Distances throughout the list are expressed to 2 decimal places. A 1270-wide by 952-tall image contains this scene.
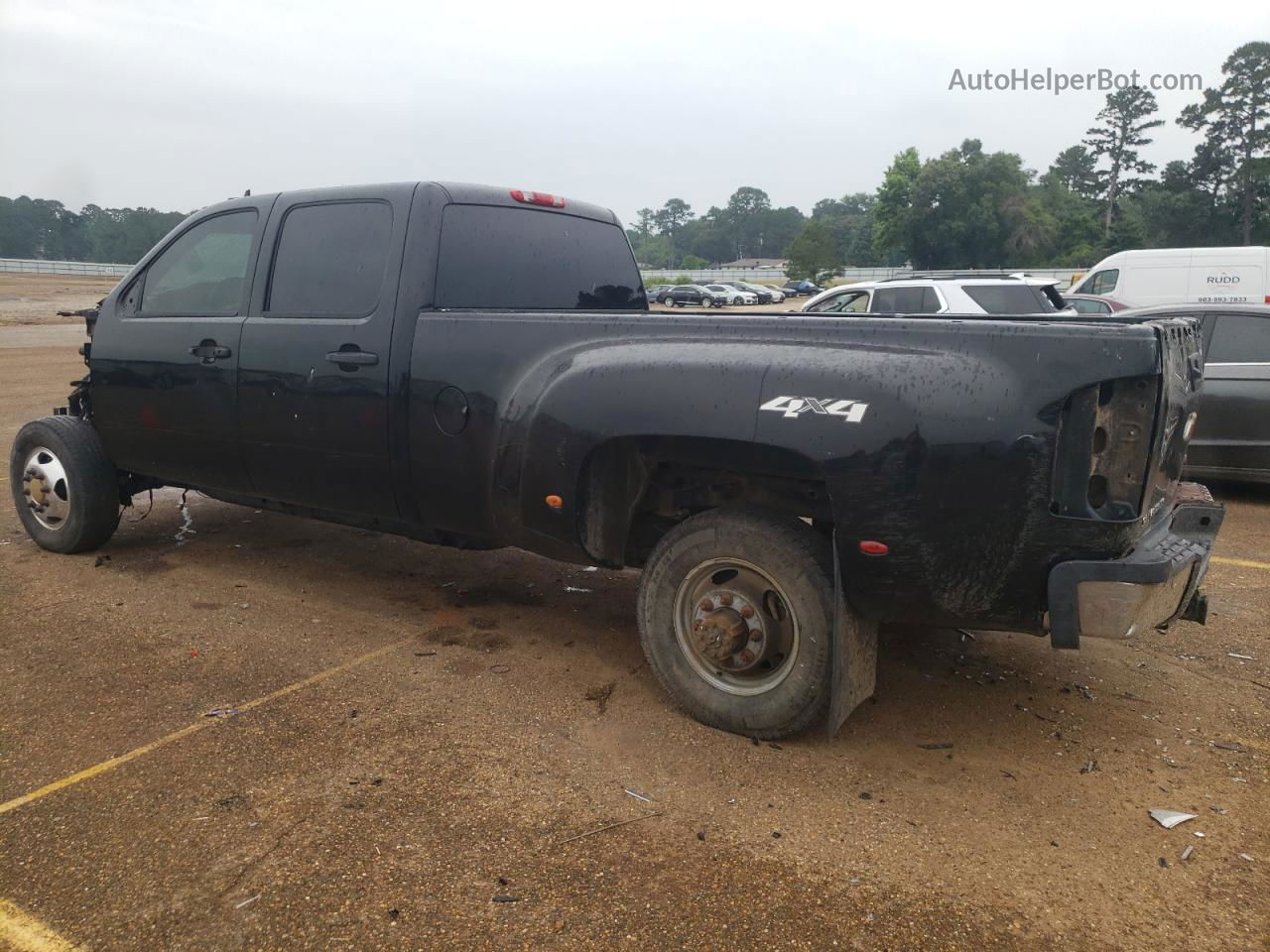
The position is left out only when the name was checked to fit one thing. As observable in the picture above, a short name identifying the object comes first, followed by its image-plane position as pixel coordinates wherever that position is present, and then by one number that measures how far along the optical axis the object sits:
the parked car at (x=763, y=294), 53.31
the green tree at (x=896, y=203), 79.88
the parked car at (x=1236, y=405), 7.06
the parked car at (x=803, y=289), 60.97
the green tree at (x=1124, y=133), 87.25
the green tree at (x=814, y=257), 75.19
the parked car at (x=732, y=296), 49.25
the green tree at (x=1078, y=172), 90.75
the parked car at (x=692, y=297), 47.34
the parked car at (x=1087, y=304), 13.49
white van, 16.98
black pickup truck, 2.78
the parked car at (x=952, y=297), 11.38
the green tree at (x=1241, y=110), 67.25
